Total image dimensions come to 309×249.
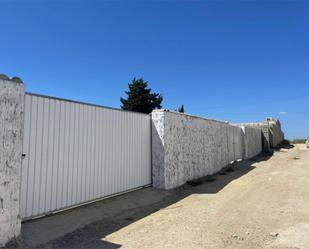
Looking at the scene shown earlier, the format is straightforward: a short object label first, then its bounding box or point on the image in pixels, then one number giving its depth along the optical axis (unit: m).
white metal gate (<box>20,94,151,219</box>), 5.75
